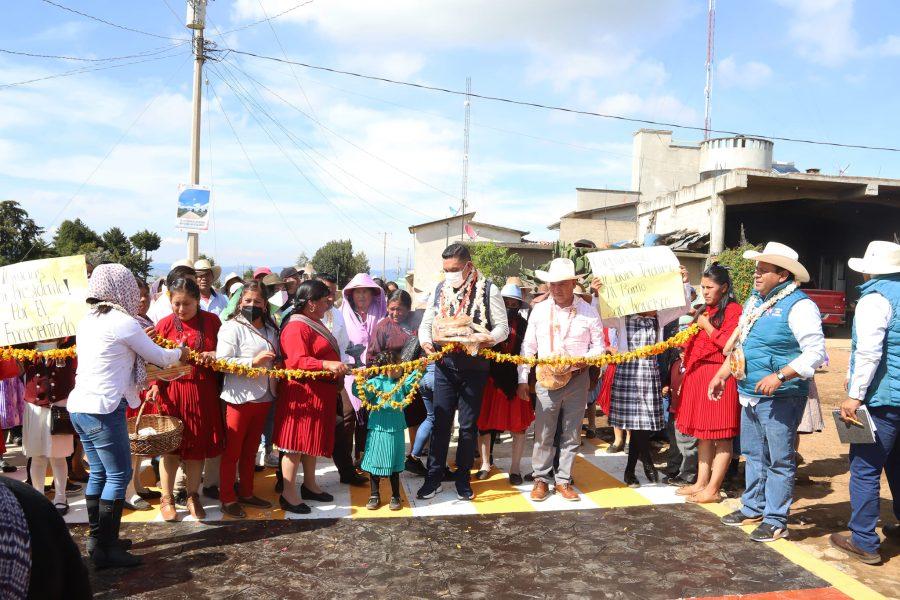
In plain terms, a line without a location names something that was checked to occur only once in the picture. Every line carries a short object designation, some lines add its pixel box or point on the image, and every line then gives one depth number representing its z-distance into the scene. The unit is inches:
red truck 794.2
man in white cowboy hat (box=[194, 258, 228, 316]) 270.7
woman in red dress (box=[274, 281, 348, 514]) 197.5
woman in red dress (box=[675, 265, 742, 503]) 211.6
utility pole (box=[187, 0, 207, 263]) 469.4
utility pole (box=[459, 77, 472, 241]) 1197.3
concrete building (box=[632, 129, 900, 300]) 811.4
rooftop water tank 1053.2
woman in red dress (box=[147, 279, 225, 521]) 190.9
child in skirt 206.5
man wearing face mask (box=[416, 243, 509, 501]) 215.1
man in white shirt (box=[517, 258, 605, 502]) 218.7
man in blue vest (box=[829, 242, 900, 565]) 164.1
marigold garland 191.5
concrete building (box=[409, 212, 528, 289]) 1262.3
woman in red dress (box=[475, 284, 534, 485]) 234.8
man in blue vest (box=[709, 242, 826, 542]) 173.2
